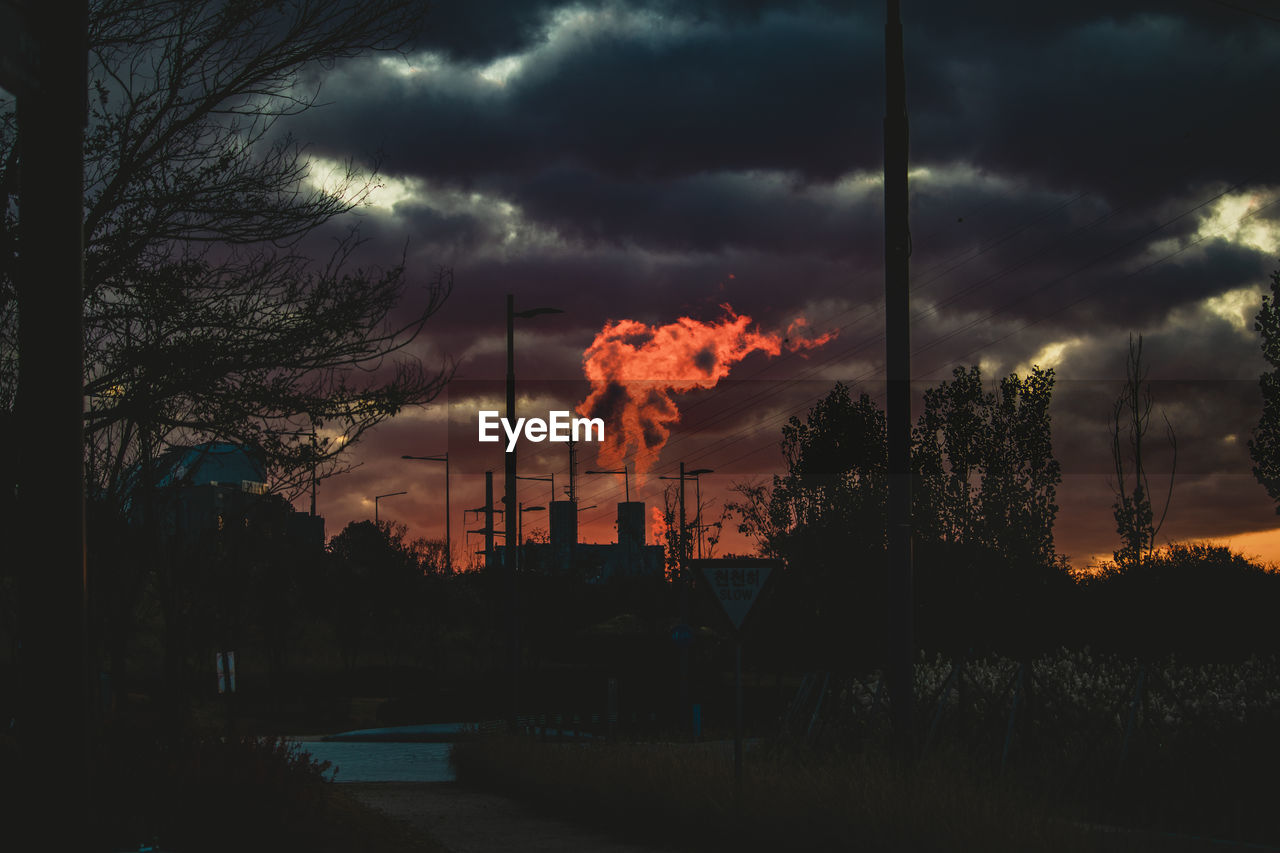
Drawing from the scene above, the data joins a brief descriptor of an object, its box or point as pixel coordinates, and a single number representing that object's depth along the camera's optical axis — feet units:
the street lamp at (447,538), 237.25
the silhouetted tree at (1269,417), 155.02
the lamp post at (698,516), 242.78
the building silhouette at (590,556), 239.09
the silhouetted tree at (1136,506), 171.01
